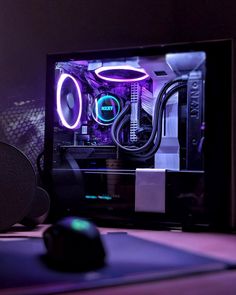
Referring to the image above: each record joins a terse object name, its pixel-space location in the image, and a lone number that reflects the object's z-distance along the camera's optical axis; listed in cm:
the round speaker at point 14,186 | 76
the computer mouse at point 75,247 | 46
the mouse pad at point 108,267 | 41
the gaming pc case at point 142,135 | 78
